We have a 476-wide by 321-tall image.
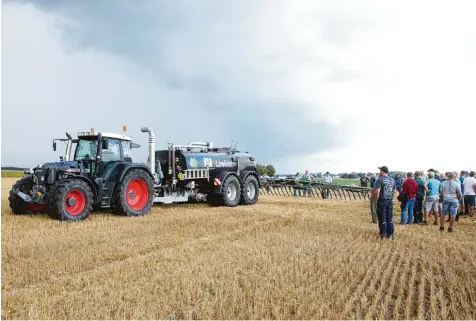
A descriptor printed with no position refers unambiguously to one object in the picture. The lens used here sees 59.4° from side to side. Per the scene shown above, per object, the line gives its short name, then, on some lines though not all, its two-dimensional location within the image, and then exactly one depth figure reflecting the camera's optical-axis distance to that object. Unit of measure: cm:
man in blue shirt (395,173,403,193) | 2030
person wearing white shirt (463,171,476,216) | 1444
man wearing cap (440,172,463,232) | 1103
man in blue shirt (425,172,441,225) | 1227
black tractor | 1049
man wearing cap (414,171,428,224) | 1270
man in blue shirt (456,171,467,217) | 1495
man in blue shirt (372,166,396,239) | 954
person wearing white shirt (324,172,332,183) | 2571
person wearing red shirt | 1219
